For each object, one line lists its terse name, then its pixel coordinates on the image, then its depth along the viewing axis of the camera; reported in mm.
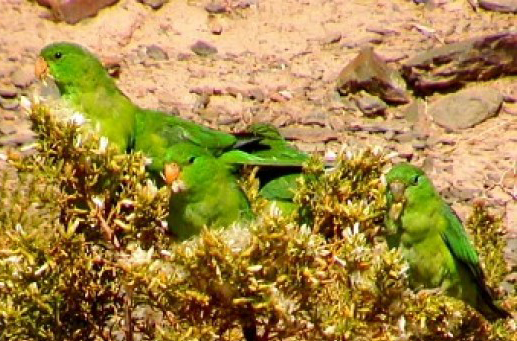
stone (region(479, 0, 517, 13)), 12820
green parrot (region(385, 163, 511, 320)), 8266
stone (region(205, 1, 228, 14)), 12922
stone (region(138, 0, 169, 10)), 12961
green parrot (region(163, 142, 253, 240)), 7945
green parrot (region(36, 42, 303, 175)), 8523
